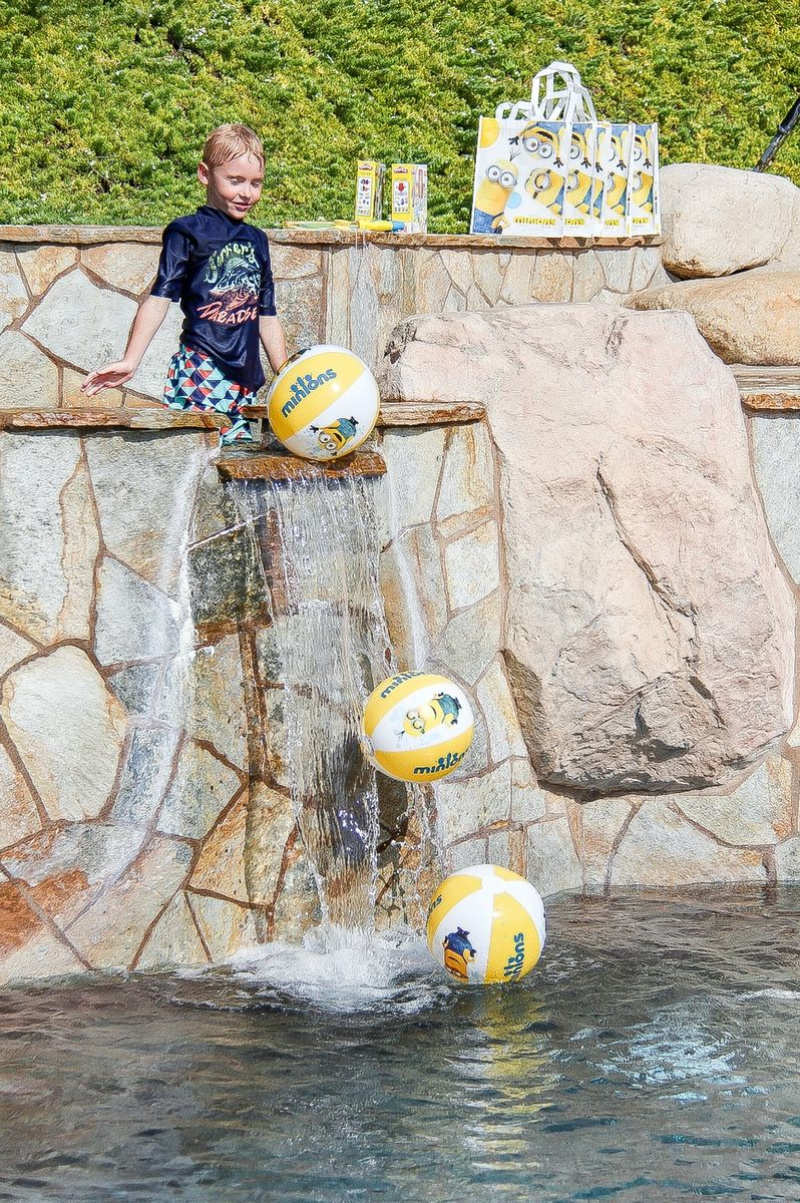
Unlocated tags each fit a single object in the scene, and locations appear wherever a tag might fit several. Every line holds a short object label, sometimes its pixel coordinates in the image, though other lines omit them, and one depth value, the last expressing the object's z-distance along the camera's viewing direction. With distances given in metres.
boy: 10.11
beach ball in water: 8.66
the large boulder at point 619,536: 10.50
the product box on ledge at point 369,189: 18.84
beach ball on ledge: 9.18
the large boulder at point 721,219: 21.03
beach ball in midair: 8.83
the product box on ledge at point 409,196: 18.58
